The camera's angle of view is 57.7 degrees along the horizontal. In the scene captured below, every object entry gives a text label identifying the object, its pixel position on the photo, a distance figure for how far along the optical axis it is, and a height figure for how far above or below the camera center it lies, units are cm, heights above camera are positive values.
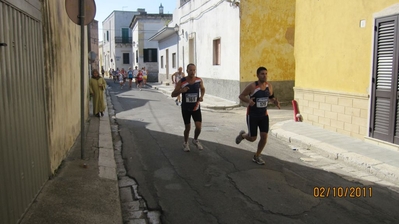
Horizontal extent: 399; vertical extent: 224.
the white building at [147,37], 4294 +414
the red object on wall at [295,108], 1066 -105
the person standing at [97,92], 1169 -64
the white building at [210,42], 1597 +172
